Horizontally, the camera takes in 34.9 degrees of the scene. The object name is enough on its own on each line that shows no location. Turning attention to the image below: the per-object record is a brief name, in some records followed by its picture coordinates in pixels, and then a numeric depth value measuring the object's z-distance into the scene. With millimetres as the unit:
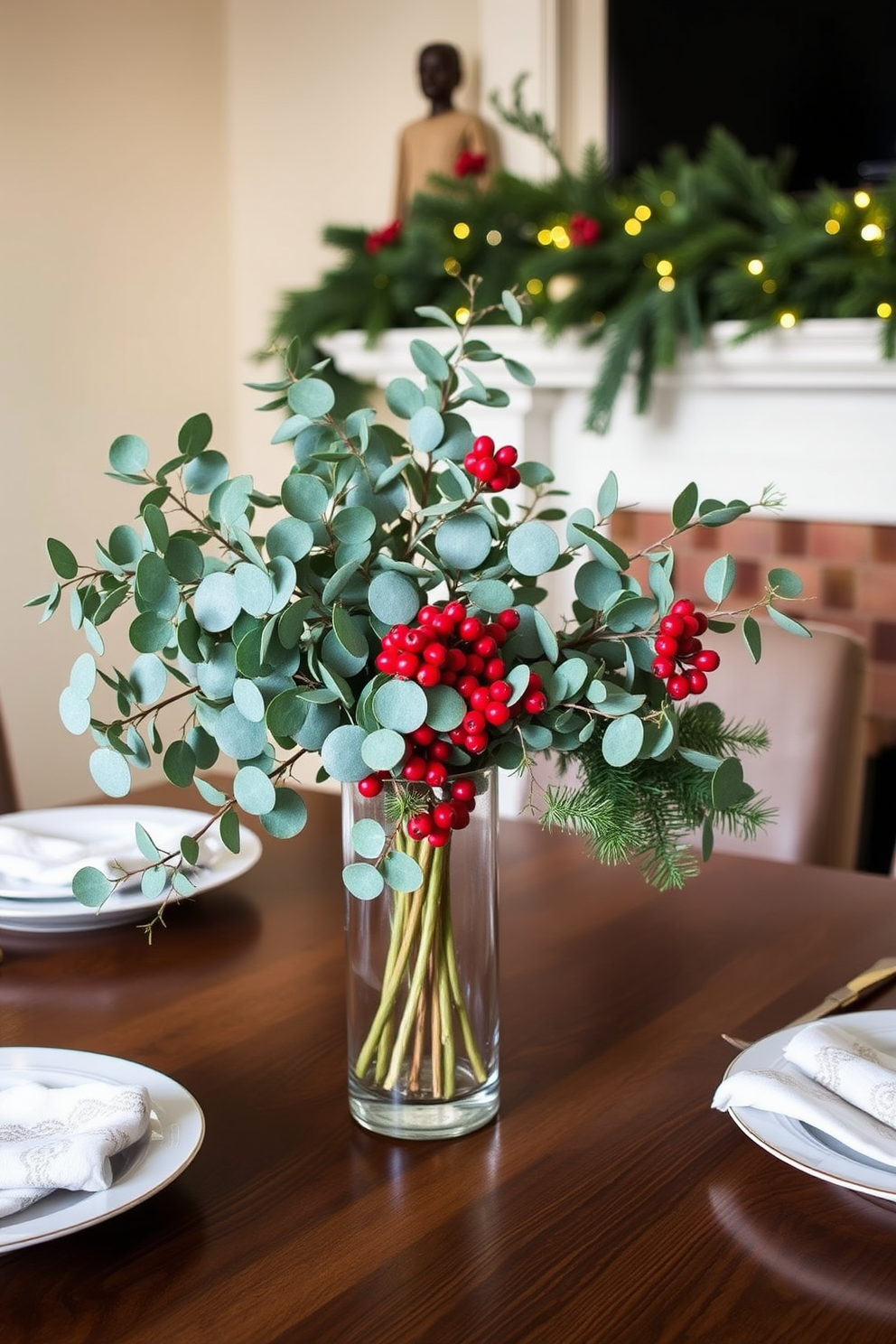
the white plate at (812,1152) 709
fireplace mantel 2477
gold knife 961
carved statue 2973
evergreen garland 2309
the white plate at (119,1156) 651
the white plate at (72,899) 1110
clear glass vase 773
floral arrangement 695
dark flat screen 2576
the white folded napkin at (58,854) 1144
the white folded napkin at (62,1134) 667
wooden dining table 642
